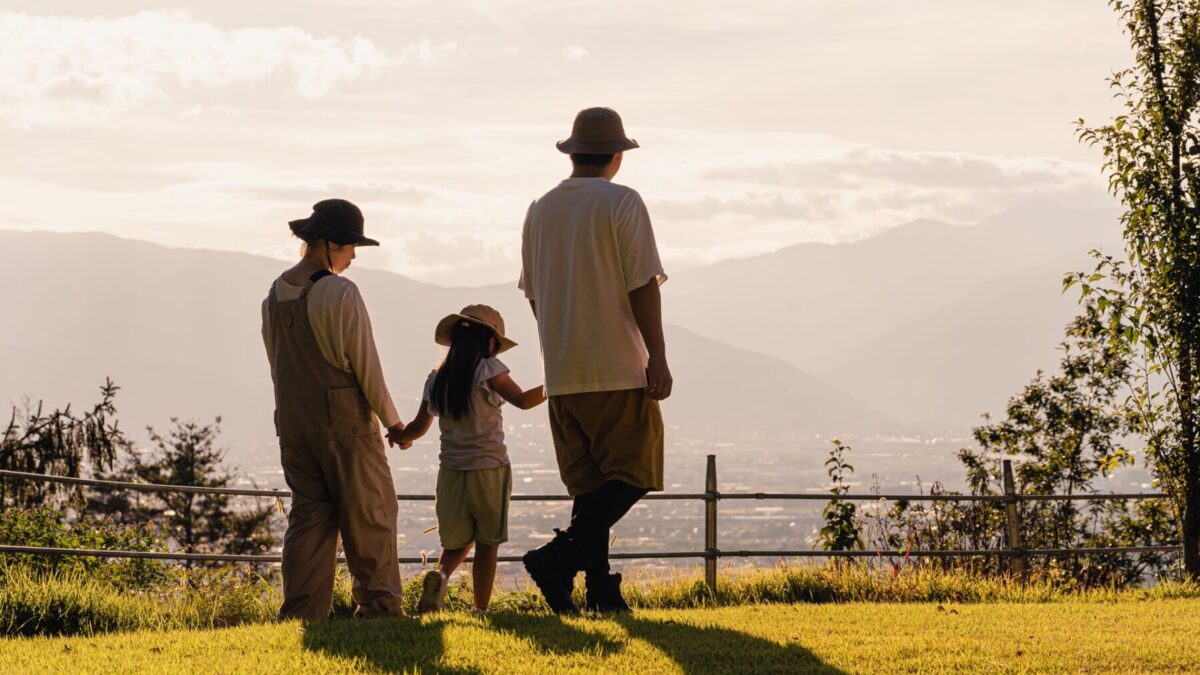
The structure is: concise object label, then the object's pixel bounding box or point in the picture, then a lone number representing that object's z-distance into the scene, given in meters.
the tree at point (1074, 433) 18.89
